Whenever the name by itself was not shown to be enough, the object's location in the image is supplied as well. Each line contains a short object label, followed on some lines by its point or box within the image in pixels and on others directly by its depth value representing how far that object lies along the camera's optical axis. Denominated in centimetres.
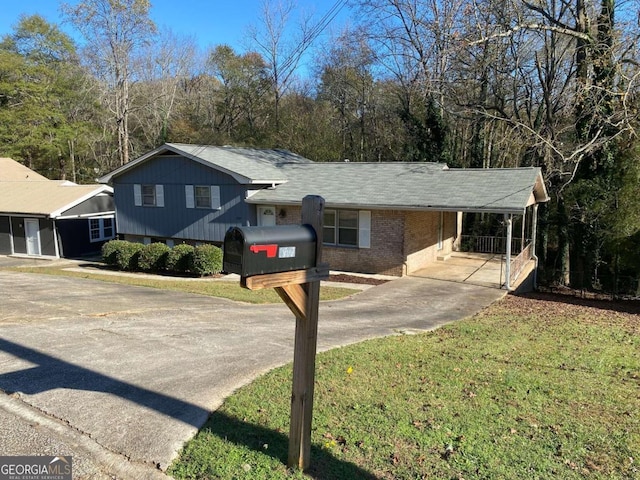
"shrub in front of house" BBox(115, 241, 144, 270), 2006
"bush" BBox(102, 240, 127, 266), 2039
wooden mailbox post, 365
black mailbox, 318
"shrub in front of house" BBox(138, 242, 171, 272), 1939
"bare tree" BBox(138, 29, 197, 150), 4075
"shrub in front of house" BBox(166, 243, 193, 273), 1872
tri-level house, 1647
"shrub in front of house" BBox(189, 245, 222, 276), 1825
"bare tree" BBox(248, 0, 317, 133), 3694
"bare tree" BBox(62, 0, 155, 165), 3291
